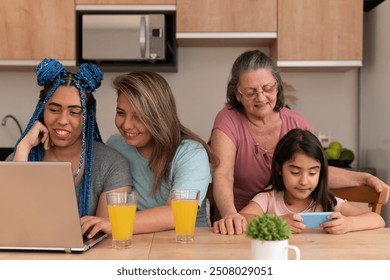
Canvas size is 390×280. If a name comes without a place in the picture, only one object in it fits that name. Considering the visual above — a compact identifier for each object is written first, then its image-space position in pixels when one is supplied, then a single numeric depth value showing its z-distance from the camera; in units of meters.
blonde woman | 1.81
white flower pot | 1.13
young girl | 2.00
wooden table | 1.32
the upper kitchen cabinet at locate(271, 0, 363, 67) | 3.50
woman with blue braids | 1.82
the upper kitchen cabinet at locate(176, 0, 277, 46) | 3.51
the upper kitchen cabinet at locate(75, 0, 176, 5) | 3.49
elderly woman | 2.08
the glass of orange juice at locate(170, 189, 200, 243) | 1.43
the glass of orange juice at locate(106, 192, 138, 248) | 1.38
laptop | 1.24
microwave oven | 3.46
